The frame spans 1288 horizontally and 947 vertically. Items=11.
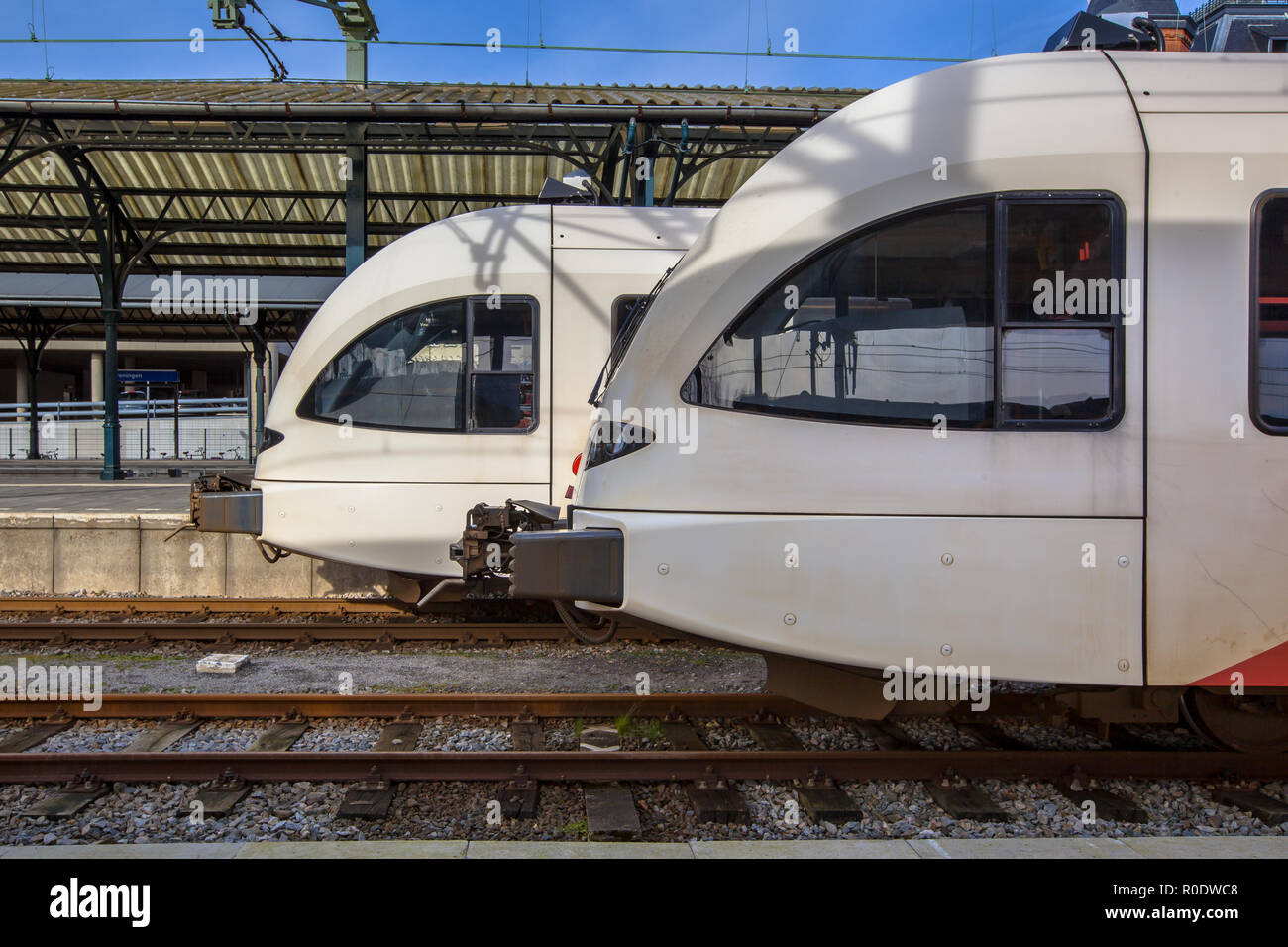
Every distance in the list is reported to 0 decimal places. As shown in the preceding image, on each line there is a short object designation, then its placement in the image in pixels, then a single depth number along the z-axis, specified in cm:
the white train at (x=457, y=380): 702
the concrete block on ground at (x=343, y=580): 909
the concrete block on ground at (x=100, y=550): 916
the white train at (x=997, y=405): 376
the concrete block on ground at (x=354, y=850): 318
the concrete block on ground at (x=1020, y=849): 328
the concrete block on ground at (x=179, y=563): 915
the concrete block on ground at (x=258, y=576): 914
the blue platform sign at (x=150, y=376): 3269
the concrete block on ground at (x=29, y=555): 917
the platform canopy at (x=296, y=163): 1178
